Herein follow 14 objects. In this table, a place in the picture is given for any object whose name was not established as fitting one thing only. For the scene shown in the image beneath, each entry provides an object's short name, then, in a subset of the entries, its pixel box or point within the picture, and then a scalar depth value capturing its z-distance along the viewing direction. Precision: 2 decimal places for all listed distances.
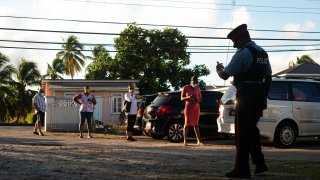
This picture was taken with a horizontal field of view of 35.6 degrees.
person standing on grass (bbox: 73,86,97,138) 16.59
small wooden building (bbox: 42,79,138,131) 34.06
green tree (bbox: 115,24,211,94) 49.31
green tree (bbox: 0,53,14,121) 49.39
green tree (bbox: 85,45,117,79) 49.97
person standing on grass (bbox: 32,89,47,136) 17.80
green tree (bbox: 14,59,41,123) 51.74
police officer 6.23
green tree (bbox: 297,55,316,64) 65.57
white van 11.93
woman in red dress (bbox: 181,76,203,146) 12.91
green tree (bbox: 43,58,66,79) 60.53
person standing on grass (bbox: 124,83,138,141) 15.17
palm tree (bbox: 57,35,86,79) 61.41
